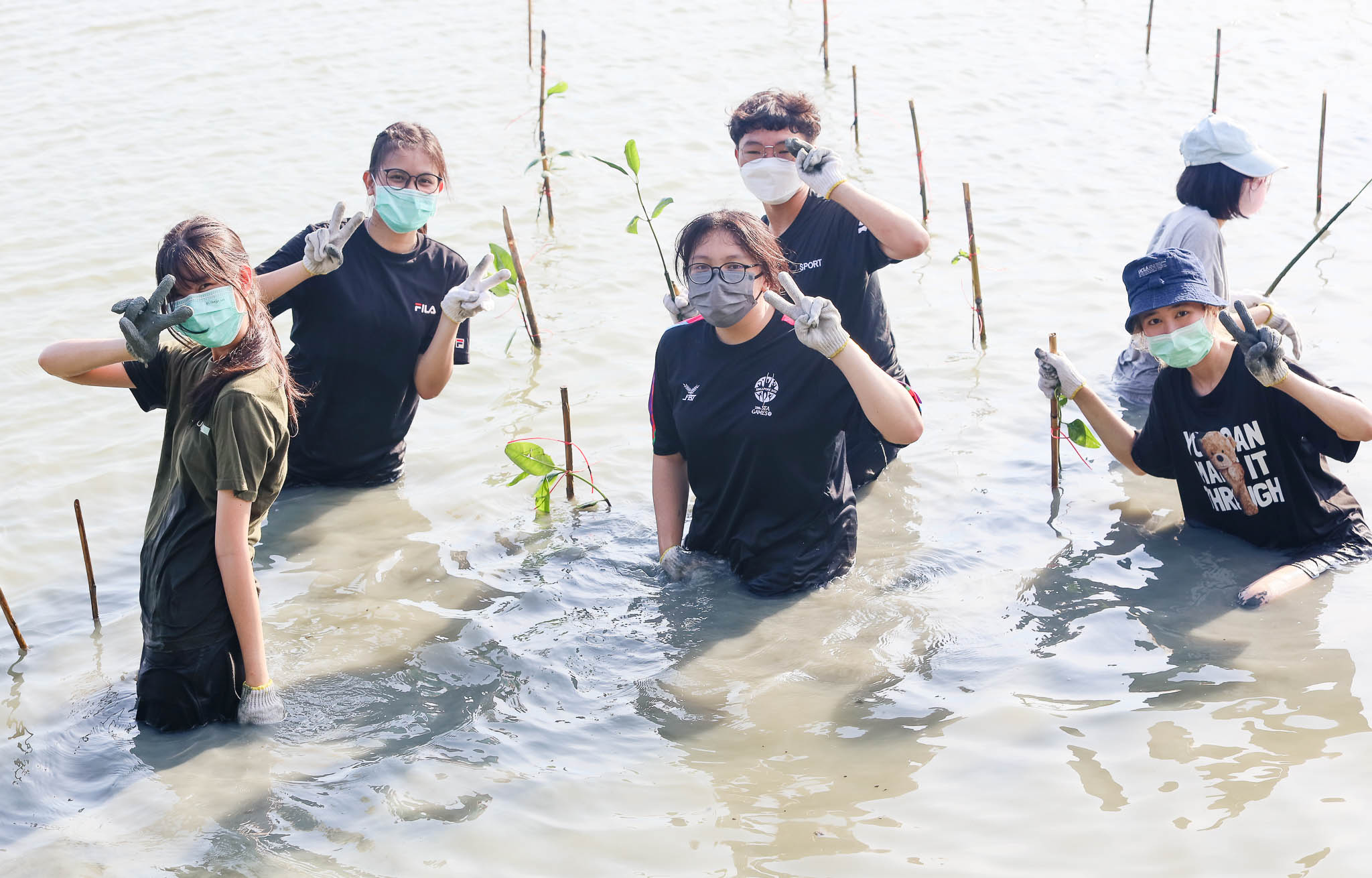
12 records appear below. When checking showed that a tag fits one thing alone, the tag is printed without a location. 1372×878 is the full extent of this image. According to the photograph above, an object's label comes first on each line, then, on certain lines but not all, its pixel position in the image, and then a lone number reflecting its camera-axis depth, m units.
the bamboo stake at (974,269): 6.82
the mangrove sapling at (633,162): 5.95
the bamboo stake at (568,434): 5.53
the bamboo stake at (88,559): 4.50
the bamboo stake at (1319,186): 9.07
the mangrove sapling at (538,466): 5.50
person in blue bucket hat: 4.27
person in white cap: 5.51
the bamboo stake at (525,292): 6.86
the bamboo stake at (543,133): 8.95
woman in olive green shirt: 3.39
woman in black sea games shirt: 4.09
